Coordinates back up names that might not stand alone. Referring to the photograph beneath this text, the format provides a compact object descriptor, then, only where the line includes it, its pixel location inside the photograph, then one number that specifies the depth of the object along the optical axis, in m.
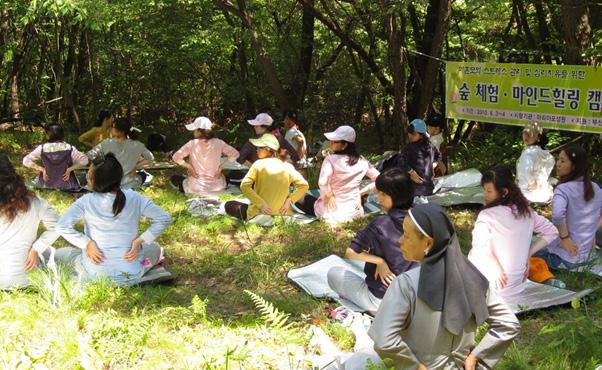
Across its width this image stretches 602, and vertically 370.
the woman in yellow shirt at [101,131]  9.29
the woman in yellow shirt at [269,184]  6.67
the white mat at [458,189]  7.63
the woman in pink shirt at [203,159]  8.01
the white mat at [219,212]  6.80
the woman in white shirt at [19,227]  4.52
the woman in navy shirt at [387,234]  4.10
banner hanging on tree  7.25
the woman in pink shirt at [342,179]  6.70
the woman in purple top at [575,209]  5.26
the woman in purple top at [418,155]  7.31
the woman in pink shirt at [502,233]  4.38
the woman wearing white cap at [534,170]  6.89
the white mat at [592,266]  5.20
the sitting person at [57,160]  8.04
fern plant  3.59
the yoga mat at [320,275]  4.83
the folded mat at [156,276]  4.96
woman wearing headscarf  2.65
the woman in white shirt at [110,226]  4.65
